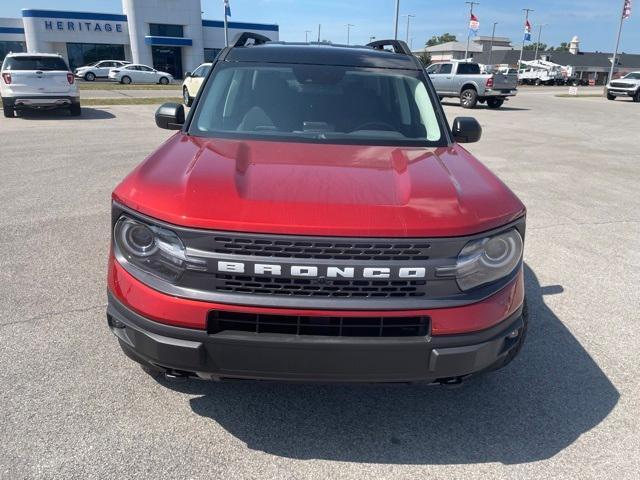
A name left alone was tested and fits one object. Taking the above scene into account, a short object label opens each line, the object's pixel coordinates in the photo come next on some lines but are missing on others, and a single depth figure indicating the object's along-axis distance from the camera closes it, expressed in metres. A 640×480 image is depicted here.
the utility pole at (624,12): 43.88
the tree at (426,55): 91.54
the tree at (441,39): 148.69
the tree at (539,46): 133.62
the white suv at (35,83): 14.29
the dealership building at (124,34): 51.22
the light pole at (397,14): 34.16
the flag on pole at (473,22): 48.47
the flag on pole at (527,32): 58.94
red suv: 2.15
